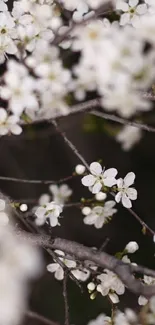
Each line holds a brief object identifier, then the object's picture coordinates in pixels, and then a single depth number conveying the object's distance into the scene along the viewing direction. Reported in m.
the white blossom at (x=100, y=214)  0.55
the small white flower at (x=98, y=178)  0.53
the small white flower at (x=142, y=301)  0.53
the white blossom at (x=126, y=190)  0.53
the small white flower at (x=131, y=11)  0.54
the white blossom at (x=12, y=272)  0.45
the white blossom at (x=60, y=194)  0.63
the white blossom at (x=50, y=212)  0.53
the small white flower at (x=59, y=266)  0.55
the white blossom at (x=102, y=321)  0.53
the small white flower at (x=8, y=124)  0.47
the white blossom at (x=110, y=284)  0.52
